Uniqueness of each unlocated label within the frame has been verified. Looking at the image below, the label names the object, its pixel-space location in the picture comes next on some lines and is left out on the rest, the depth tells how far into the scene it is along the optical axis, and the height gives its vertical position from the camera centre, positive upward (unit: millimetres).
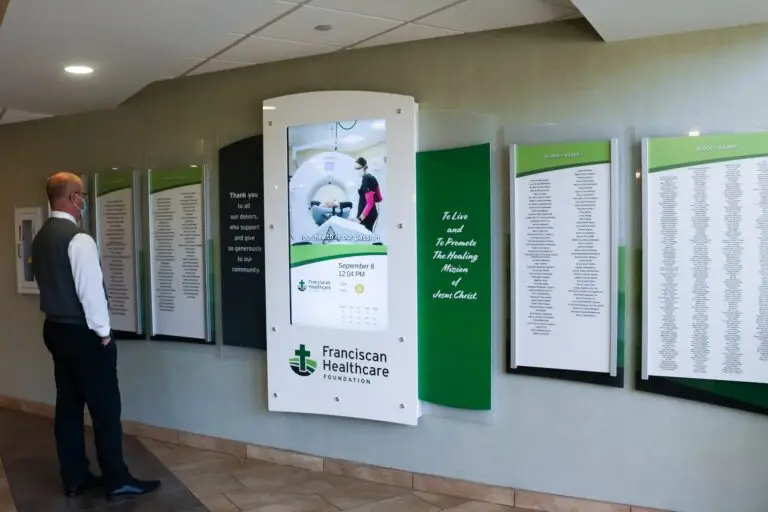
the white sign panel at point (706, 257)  3084 -107
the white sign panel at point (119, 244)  4980 -30
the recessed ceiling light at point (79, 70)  3949 +962
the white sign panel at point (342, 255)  3852 -100
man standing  3711 -537
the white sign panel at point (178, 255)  4645 -106
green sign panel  3660 -208
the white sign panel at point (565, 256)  3352 -103
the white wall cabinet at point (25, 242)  5637 -9
